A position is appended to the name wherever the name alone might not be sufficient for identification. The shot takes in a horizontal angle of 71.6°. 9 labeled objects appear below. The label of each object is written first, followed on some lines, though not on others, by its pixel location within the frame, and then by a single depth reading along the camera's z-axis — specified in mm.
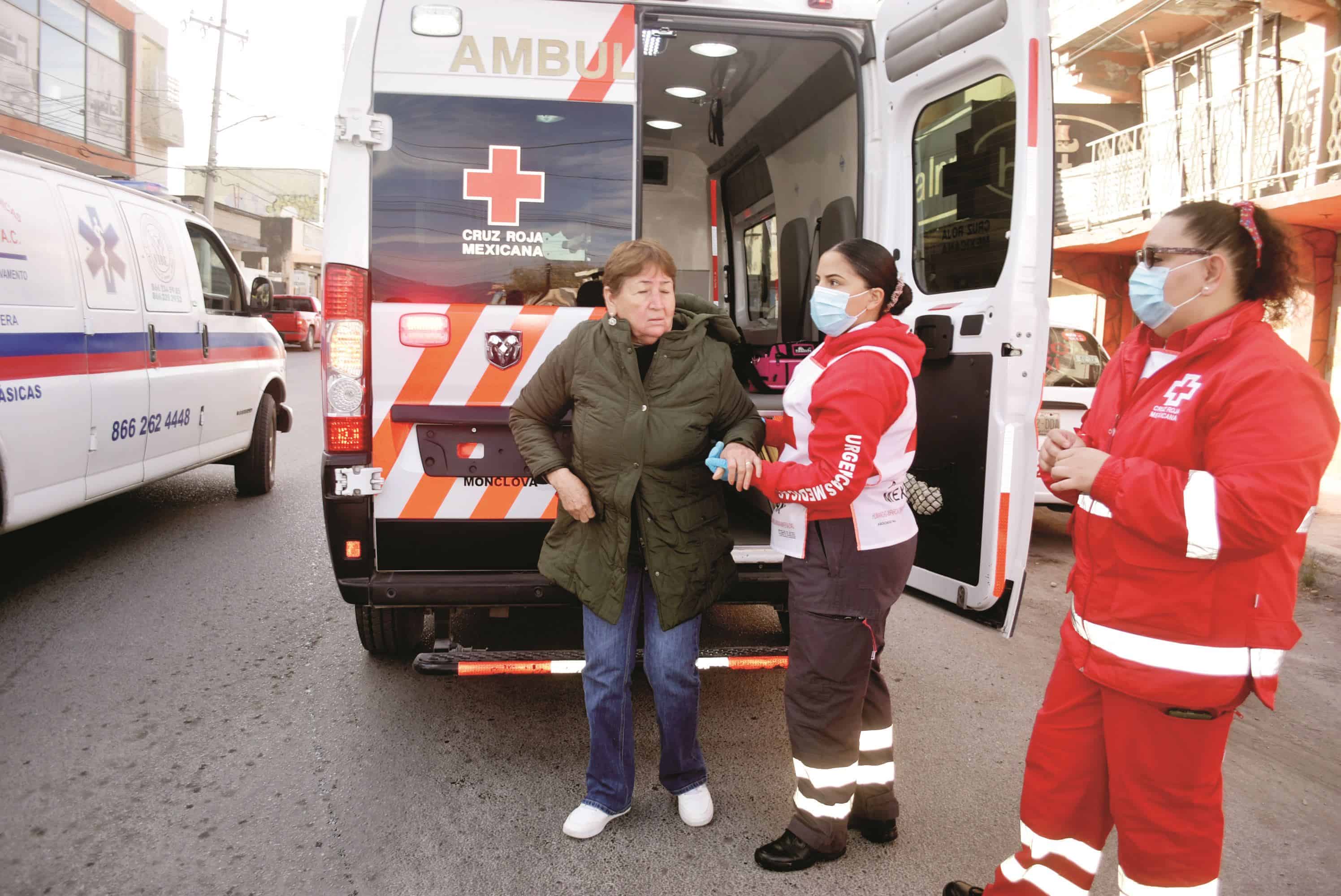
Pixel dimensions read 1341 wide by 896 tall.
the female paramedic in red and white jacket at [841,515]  2393
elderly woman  2674
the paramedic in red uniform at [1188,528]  1729
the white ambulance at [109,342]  4508
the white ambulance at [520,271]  3057
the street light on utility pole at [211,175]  27156
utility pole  27391
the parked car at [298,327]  23391
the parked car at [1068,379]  6332
